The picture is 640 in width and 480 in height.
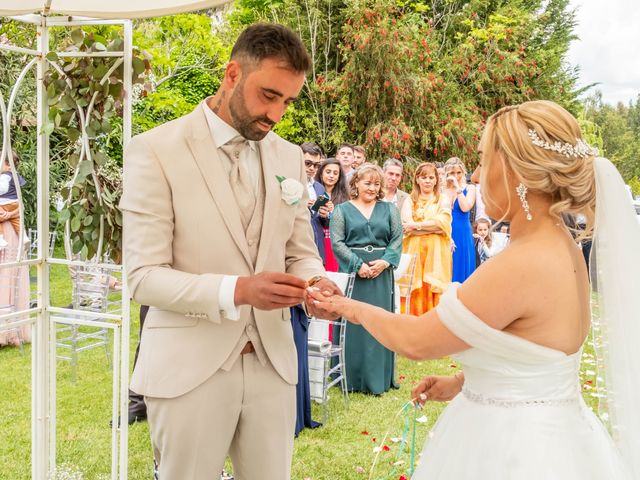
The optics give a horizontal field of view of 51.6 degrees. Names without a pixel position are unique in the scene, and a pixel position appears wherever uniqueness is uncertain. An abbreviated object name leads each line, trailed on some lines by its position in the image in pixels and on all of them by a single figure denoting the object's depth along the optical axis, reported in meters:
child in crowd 9.54
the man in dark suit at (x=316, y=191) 6.86
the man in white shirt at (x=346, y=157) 8.74
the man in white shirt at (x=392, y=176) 8.19
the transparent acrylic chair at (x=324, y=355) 5.73
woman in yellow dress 8.05
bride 2.13
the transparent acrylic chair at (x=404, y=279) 7.30
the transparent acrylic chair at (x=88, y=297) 6.66
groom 2.14
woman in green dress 6.52
